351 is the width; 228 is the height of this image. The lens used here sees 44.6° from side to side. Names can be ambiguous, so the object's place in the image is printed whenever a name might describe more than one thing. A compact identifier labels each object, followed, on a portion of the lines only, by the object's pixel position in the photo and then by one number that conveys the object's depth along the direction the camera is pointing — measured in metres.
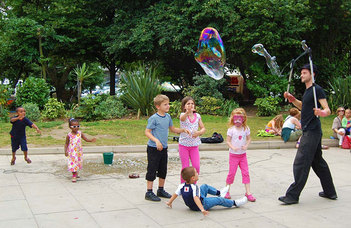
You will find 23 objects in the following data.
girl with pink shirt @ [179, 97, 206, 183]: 6.23
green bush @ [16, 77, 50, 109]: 16.59
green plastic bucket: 8.39
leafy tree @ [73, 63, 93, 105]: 16.93
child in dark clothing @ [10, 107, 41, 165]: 8.28
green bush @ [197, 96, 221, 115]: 16.81
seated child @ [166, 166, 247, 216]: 5.40
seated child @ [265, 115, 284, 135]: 12.46
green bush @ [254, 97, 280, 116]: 17.09
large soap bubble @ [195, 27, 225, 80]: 10.03
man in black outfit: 5.90
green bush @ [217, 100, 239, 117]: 16.71
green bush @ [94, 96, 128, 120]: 16.02
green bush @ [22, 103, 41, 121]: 15.20
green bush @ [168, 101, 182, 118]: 16.20
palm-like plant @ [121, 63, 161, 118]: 15.98
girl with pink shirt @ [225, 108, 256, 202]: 6.21
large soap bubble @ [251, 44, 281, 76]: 7.41
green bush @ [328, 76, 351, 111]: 17.48
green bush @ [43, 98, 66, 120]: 15.53
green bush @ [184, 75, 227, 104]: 17.45
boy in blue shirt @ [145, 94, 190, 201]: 6.06
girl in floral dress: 7.11
